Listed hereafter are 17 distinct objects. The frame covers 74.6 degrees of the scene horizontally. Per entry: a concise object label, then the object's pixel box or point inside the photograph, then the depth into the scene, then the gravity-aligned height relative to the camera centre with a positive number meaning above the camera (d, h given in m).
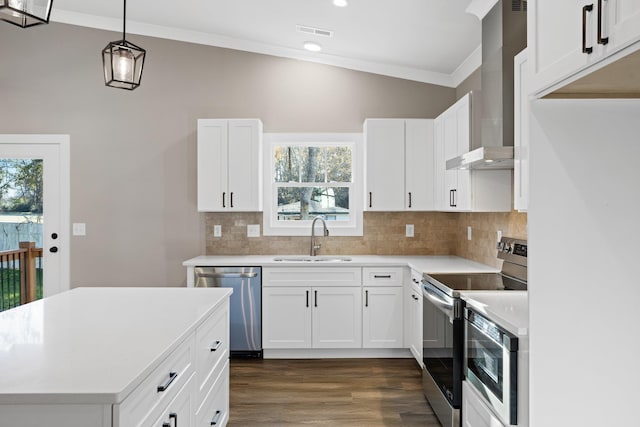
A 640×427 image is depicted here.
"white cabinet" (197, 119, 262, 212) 3.97 +0.49
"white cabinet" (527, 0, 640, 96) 0.96 +0.45
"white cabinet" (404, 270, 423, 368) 3.38 -0.86
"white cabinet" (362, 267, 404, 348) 3.80 -0.84
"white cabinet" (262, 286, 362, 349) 3.78 -0.93
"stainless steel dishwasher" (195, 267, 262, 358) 3.76 -0.74
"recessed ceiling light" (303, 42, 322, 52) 4.08 +1.65
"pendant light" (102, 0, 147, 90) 2.18 +0.79
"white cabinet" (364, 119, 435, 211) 4.01 +0.49
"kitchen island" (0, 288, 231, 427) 1.09 -0.45
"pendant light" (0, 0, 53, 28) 1.23 +0.63
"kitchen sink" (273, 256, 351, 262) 4.06 -0.44
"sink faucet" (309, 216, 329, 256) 4.21 -0.21
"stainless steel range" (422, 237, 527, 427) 2.30 -0.64
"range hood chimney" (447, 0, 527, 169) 2.51 +0.84
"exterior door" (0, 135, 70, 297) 4.29 +0.12
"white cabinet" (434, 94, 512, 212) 3.02 +0.26
